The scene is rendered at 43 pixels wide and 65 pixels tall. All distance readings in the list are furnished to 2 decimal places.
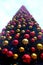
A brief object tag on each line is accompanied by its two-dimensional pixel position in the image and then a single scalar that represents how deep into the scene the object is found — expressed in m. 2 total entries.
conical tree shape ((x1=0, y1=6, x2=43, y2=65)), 12.06
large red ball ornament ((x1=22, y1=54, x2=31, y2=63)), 11.59
